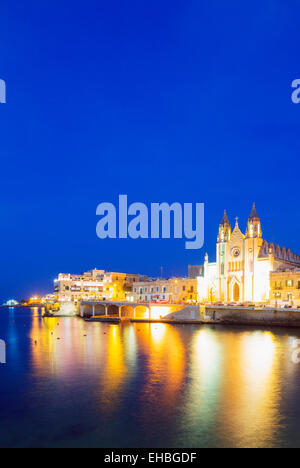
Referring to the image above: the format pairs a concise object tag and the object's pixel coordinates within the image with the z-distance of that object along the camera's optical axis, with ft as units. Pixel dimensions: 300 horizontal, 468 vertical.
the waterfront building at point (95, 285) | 441.27
